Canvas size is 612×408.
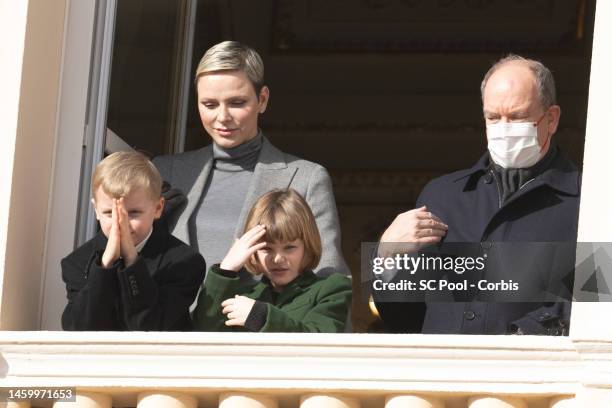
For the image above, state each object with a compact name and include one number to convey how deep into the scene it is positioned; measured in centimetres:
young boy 1255
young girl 1264
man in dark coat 1253
